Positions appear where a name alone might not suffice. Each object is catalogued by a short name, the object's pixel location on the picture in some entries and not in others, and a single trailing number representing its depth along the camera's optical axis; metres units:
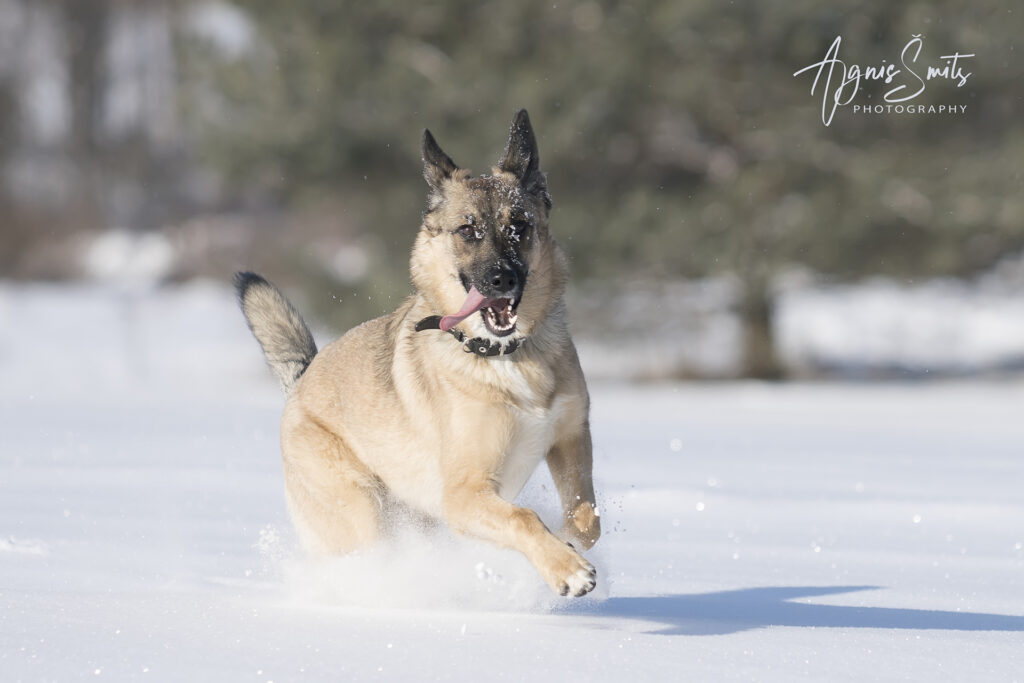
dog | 8.41
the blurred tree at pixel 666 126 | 26.53
